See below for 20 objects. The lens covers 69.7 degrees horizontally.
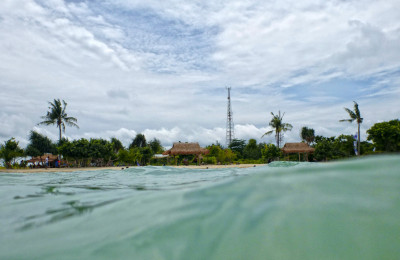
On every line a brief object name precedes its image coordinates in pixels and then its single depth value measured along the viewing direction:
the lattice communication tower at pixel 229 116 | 50.91
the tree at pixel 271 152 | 36.50
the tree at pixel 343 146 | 34.91
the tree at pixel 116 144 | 46.62
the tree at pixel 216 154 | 38.47
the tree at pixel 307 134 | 51.31
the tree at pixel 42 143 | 47.69
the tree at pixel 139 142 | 50.72
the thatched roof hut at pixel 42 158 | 40.94
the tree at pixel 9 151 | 31.16
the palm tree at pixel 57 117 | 39.44
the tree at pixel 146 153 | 39.31
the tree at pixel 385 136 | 33.47
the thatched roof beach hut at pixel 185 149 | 35.97
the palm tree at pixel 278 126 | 44.66
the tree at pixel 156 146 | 50.94
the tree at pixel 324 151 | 34.12
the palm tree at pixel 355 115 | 36.69
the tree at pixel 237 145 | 48.36
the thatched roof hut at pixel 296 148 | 36.66
